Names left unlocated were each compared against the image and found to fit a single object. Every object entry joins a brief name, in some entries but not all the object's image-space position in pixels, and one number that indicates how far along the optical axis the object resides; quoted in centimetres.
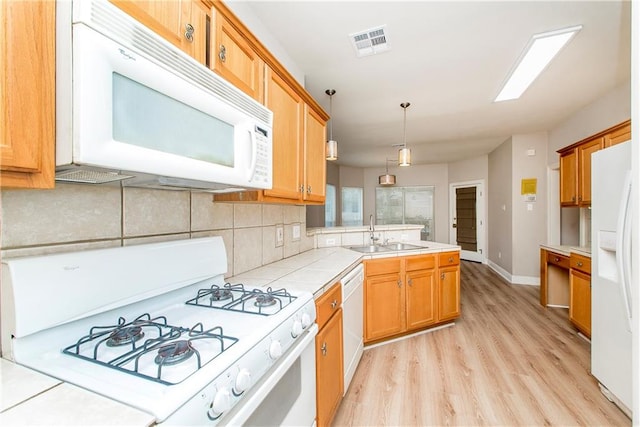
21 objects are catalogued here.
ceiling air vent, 200
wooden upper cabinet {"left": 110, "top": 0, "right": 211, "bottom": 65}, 78
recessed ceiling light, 203
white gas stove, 59
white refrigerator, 148
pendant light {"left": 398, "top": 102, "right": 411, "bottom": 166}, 319
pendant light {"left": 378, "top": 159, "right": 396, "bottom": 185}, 605
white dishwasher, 180
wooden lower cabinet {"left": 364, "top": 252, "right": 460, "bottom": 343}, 241
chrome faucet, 309
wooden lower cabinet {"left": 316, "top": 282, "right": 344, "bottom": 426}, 132
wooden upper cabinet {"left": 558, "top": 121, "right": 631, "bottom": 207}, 249
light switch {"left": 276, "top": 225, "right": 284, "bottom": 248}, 208
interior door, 629
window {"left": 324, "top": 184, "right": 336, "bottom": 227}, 704
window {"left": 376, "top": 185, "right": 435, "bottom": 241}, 746
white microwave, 58
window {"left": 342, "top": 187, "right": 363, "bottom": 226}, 773
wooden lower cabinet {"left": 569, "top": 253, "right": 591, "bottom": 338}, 247
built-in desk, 341
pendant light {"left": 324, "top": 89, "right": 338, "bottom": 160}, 293
